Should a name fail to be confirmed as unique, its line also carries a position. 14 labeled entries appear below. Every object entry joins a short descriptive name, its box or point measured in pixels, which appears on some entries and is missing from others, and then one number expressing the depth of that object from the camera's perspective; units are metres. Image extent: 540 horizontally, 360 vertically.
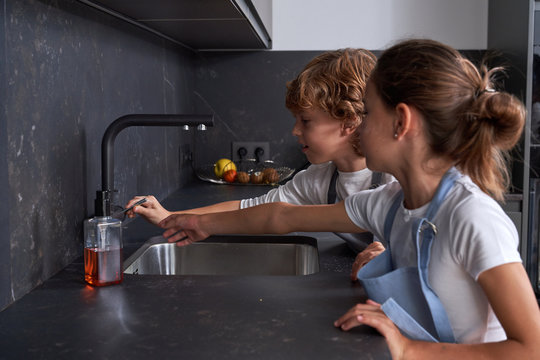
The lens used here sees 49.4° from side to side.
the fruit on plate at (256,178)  2.48
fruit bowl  2.58
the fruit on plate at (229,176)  2.54
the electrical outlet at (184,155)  2.47
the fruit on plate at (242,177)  2.53
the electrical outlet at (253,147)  2.86
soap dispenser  1.03
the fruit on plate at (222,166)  2.60
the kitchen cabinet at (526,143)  2.43
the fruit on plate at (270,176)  2.43
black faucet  1.21
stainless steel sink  1.56
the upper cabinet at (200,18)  1.40
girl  0.77
